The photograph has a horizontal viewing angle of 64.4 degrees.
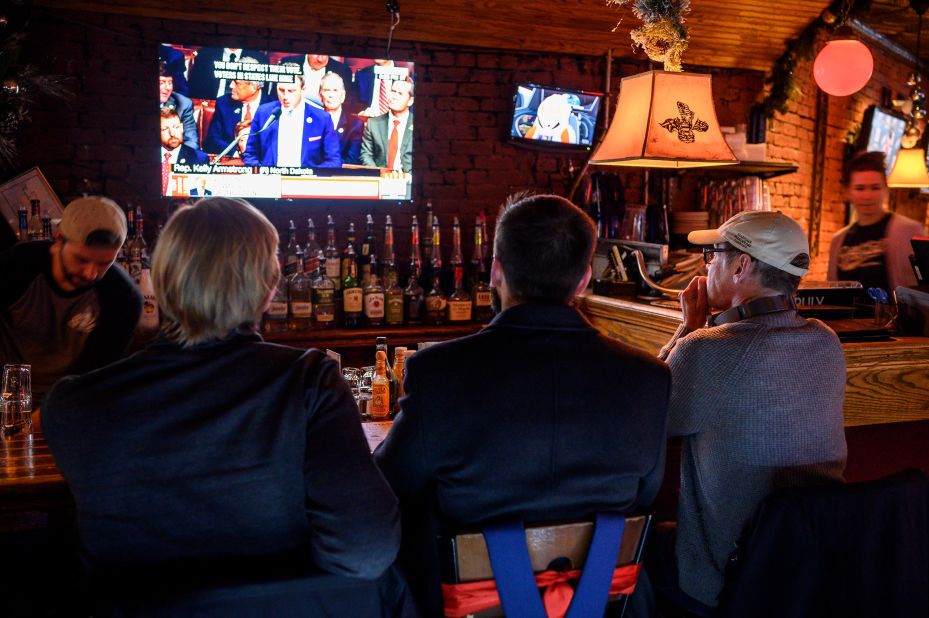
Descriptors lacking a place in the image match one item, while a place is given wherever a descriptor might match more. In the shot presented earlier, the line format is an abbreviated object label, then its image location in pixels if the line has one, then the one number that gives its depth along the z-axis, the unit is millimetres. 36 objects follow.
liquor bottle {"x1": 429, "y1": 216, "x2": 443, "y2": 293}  4186
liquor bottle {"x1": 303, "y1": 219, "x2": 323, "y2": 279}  3811
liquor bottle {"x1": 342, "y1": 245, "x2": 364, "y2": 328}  3898
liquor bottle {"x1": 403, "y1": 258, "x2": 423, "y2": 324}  4090
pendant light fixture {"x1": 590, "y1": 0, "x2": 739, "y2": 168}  2482
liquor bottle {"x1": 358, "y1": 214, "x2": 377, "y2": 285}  3971
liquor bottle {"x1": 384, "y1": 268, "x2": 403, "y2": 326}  4027
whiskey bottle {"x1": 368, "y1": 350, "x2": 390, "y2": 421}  2354
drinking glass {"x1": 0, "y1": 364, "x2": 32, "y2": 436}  2020
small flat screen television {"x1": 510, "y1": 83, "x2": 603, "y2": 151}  4422
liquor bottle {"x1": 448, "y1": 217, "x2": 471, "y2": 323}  4102
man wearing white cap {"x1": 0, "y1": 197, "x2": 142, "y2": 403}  2707
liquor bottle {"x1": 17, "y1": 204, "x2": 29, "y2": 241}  3268
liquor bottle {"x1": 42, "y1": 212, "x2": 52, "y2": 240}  3429
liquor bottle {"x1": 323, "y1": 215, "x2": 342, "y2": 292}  3865
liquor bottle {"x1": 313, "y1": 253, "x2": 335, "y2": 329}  3846
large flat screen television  3736
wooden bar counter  2447
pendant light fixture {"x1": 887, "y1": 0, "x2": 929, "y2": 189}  5512
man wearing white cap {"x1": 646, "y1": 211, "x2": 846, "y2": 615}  1734
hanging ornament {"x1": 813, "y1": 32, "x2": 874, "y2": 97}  4160
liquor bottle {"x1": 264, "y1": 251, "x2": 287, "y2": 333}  3764
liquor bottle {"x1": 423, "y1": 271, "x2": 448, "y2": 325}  4078
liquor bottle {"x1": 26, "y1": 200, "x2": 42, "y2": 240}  3467
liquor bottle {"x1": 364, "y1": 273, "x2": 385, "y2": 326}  3941
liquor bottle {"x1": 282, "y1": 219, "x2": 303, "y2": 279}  3887
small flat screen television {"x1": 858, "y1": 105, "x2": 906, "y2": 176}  6152
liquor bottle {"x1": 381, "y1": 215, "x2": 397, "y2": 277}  4031
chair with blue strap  1331
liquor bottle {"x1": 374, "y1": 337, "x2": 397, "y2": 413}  2400
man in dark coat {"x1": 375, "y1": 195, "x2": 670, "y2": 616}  1408
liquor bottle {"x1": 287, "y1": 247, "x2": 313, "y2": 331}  3801
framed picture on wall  3510
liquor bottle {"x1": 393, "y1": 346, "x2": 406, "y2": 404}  2467
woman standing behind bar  4074
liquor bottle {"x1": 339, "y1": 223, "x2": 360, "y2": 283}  3943
